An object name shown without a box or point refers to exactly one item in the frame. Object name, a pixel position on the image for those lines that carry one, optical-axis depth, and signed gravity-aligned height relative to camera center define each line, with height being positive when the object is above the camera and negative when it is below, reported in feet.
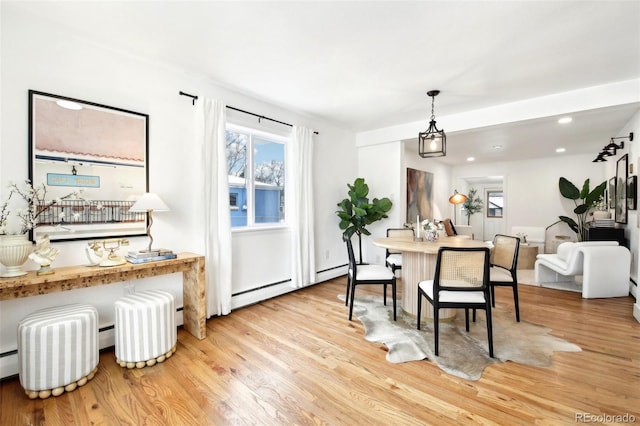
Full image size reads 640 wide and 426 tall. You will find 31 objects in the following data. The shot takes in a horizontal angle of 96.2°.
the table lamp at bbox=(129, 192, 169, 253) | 7.98 +0.18
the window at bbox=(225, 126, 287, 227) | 12.10 +1.54
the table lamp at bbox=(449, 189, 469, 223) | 24.00 +1.00
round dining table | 9.91 -2.04
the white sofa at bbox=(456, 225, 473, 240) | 25.27 -1.77
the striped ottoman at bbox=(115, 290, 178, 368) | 7.25 -3.09
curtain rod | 9.91 +4.05
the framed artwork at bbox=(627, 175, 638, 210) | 12.87 +0.90
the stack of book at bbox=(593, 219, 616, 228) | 16.03 -0.67
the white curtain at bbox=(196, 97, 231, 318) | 10.29 +0.16
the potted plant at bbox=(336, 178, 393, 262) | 15.44 +0.04
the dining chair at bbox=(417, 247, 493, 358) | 7.75 -1.93
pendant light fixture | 10.82 +2.69
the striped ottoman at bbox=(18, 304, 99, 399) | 6.02 -3.07
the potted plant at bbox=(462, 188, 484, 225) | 30.89 +0.75
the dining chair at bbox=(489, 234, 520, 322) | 9.61 -1.90
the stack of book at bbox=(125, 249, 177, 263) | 8.04 -1.30
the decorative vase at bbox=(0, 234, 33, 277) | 6.27 -0.93
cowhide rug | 7.54 -3.90
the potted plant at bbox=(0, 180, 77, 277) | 6.33 -0.33
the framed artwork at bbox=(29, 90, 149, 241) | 7.28 +1.22
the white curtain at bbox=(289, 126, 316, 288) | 13.80 +0.08
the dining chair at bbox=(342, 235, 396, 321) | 10.12 -2.34
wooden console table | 6.30 -1.75
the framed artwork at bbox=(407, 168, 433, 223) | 21.47 +1.31
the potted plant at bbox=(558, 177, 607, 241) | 20.40 +0.95
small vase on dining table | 10.64 -0.90
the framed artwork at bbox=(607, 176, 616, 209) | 17.43 +1.17
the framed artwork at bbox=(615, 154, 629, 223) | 14.93 +1.16
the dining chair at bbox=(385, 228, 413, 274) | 12.27 -2.05
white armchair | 12.58 -2.53
